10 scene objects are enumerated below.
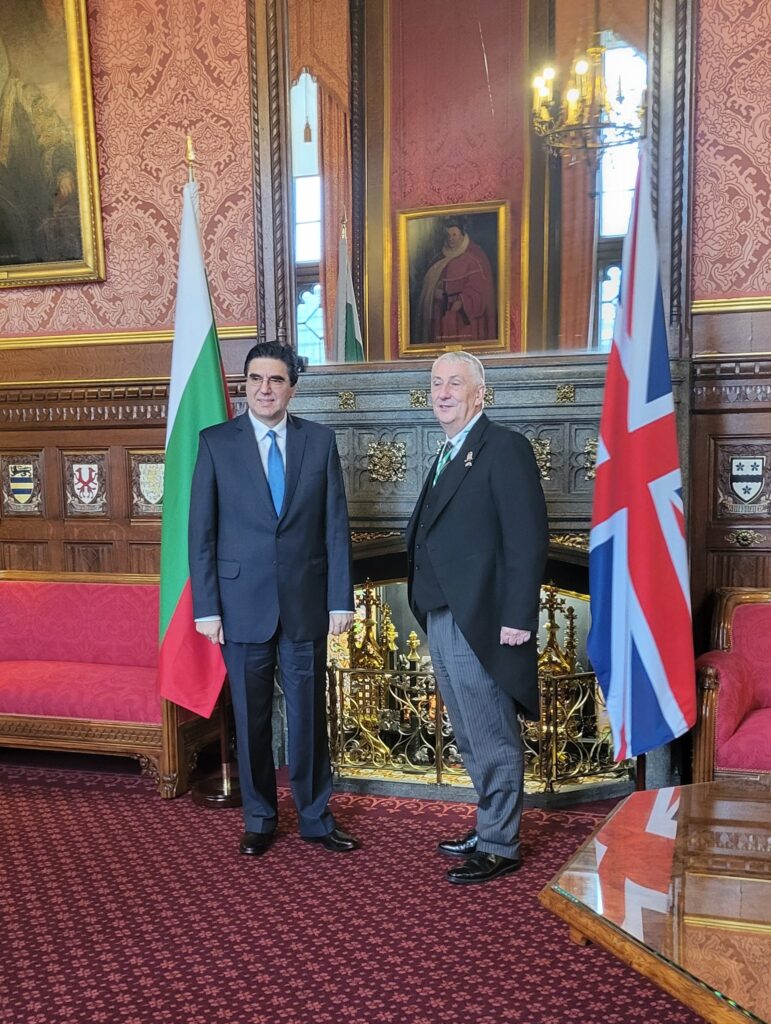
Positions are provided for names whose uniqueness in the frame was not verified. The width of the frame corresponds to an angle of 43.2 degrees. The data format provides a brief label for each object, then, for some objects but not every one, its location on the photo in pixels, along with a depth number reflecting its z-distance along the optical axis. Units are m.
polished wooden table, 1.83
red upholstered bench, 4.05
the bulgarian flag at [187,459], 3.79
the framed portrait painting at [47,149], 4.92
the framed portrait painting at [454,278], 4.32
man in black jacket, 2.97
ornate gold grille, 3.94
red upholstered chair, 3.35
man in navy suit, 3.30
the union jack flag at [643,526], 3.40
